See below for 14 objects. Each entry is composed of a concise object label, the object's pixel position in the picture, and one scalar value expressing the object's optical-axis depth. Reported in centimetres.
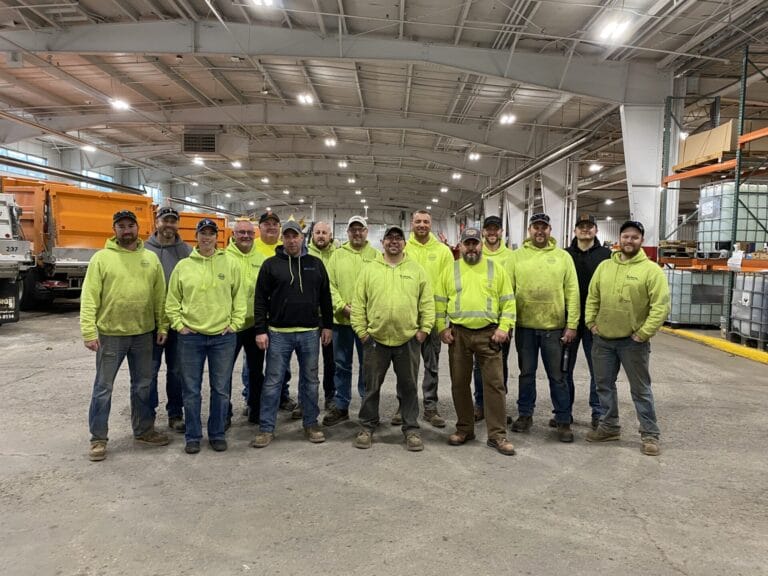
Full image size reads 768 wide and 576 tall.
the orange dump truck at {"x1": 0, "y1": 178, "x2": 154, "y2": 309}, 1216
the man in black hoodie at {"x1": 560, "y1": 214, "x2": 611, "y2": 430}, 471
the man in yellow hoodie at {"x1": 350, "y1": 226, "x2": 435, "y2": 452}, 418
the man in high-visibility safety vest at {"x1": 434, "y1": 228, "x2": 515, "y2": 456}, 419
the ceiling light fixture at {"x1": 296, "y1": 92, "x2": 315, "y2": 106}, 1441
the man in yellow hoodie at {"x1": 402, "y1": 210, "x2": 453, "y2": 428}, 485
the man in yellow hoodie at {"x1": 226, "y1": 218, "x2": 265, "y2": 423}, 462
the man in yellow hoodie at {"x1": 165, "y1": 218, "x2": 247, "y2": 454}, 400
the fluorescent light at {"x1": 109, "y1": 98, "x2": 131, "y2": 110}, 1423
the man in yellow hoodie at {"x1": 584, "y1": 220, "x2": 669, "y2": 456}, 412
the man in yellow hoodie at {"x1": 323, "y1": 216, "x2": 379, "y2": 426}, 490
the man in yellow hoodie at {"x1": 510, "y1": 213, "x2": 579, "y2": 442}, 443
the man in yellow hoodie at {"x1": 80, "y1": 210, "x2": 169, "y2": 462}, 388
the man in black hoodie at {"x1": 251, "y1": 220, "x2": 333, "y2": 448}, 423
